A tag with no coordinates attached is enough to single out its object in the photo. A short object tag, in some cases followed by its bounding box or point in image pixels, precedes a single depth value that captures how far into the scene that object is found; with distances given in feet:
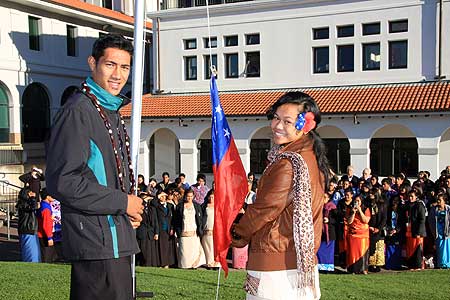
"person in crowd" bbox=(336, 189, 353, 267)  40.65
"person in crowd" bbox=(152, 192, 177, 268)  42.04
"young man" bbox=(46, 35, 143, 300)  9.09
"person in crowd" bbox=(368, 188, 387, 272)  40.98
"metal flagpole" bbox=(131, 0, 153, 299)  15.01
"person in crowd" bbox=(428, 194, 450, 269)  39.99
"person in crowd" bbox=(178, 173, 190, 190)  54.44
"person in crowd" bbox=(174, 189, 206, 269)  41.98
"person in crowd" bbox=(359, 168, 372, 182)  53.16
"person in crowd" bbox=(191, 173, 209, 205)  51.21
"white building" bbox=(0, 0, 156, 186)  91.50
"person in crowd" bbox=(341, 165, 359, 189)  51.89
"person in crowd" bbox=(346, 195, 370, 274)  40.06
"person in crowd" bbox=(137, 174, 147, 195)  52.39
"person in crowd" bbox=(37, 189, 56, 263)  40.16
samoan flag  15.56
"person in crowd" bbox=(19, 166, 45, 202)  41.80
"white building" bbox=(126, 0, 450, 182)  74.28
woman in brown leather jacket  11.43
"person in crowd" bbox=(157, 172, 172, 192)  56.39
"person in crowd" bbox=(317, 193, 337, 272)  41.16
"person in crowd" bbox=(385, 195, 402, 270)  41.93
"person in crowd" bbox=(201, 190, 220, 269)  42.75
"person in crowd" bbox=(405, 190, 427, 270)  40.27
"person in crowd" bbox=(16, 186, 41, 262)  40.24
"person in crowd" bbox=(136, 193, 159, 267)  41.42
